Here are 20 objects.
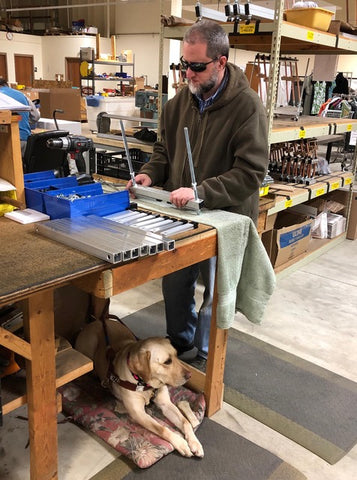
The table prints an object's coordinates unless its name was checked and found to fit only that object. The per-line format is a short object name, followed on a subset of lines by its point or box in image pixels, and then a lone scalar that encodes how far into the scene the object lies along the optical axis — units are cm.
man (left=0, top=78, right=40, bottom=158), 457
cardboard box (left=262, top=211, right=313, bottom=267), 356
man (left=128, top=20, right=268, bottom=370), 192
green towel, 182
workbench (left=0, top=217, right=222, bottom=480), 126
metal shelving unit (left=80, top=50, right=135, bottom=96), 941
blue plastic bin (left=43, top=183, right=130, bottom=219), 166
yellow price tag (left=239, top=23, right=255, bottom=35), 281
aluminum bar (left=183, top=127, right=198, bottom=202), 177
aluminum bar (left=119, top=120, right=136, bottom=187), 197
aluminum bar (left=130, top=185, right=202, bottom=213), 199
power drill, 205
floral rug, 183
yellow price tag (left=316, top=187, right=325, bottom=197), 385
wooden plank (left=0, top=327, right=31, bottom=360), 129
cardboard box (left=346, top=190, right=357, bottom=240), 462
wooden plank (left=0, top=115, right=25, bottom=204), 172
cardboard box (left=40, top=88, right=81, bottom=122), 865
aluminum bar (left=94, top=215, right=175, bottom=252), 144
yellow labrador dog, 180
